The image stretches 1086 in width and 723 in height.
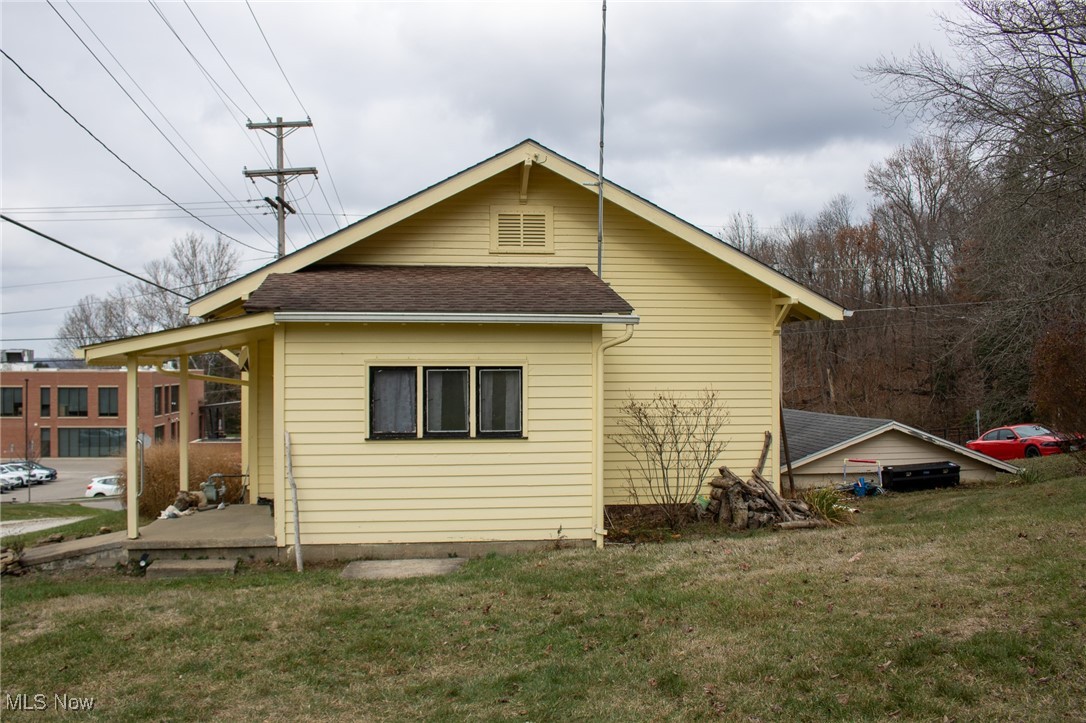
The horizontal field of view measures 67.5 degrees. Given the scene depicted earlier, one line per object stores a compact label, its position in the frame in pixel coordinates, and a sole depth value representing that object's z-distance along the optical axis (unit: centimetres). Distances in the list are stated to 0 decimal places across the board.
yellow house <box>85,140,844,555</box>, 977
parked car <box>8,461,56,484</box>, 5462
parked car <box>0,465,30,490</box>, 5128
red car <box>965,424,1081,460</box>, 2650
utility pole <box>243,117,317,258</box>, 2353
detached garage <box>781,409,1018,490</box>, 1886
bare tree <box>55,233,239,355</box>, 5109
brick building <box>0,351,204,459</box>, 6838
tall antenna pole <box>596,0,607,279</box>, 1135
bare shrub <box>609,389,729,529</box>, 1187
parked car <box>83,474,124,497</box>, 4534
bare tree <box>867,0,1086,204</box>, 1301
